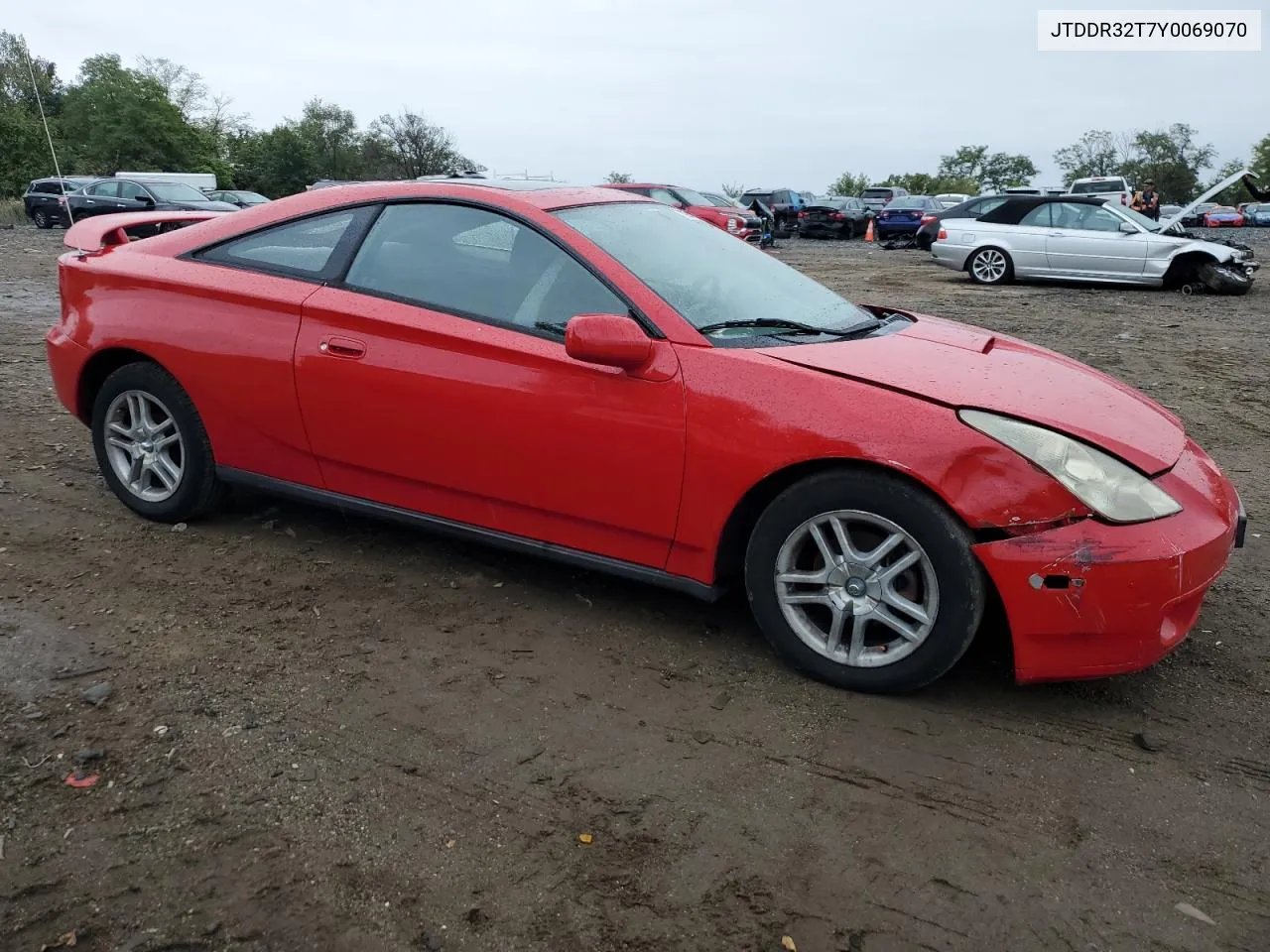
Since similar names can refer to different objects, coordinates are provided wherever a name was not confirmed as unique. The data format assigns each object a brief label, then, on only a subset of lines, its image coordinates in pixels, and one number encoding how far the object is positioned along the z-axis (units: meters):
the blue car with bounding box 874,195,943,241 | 27.50
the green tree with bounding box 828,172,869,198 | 88.00
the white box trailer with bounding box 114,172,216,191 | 25.14
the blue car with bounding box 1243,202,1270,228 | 43.42
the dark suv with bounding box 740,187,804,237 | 31.16
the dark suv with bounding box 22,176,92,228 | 27.41
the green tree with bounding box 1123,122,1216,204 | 70.81
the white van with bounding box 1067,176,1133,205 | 28.67
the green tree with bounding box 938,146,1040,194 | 92.62
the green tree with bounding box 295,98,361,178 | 59.92
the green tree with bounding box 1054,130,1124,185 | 84.50
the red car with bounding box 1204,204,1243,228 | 43.29
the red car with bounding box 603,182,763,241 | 19.50
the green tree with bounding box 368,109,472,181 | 58.50
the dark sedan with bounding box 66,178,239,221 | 22.45
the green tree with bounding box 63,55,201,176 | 52.16
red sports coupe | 2.79
